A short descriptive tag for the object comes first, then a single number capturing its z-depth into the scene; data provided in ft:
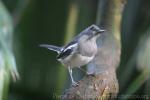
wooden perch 14.71
